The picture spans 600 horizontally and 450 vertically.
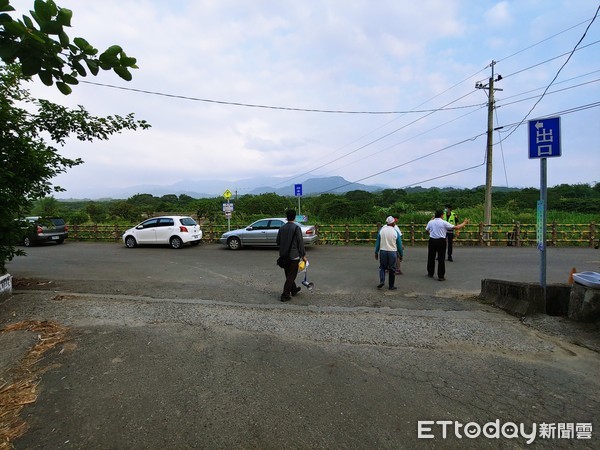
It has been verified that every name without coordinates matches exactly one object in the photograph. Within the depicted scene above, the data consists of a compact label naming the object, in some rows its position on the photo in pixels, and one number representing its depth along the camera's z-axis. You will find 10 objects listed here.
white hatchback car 14.72
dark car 15.89
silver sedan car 13.75
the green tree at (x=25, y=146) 5.85
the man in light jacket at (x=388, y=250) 6.83
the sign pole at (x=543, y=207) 4.62
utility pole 15.29
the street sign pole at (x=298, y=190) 14.79
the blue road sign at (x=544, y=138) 4.45
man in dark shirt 5.91
